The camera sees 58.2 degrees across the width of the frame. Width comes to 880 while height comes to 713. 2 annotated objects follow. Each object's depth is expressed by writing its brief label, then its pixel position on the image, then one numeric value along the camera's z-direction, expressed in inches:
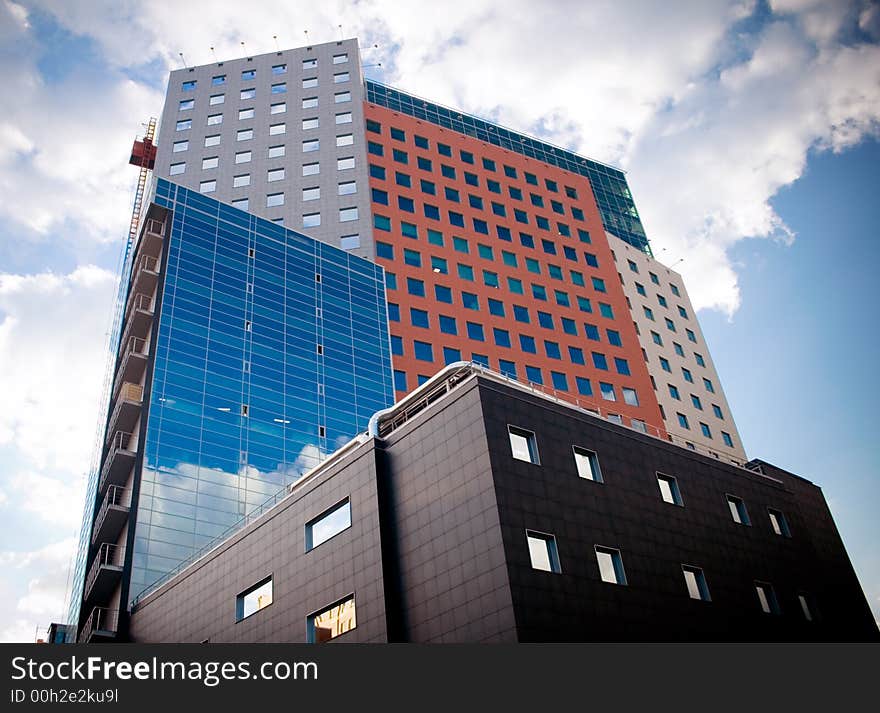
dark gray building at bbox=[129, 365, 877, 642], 926.4
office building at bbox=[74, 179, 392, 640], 1606.8
